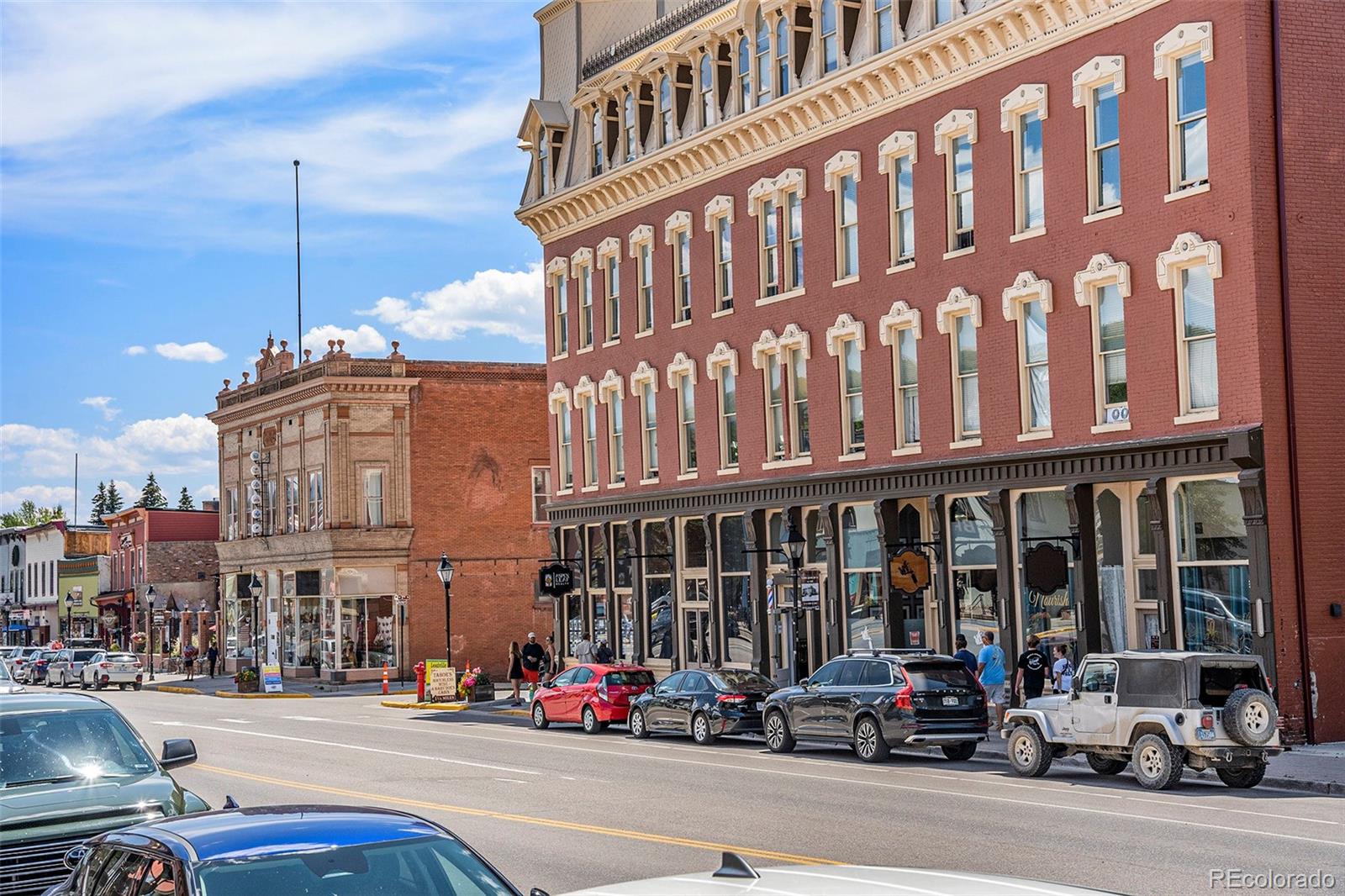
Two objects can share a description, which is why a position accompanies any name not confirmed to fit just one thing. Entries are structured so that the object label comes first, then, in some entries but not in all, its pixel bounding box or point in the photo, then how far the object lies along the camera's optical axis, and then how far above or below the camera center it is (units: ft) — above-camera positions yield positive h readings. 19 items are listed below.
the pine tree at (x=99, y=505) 651.66 +25.04
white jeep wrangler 65.98 -7.68
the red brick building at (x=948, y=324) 85.81 +15.00
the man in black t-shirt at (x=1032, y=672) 91.81 -7.57
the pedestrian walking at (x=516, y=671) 144.87 -10.60
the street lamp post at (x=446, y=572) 149.89 -1.45
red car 112.57 -10.11
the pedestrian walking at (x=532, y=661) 143.54 -9.60
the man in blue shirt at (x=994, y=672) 94.43 -7.72
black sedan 99.40 -9.77
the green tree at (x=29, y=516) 627.46 +20.78
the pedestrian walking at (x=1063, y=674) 91.25 -7.71
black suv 83.66 -8.55
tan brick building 202.39 +6.24
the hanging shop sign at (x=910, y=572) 108.88 -1.82
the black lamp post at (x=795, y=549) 109.29 -0.06
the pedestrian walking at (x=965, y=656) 96.27 -6.84
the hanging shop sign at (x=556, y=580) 151.43 -2.49
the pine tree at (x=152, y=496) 618.03 +27.02
